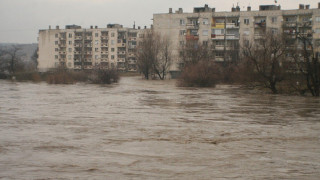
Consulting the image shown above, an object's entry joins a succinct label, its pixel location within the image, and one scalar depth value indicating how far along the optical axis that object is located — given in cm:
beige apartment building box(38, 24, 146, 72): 12350
